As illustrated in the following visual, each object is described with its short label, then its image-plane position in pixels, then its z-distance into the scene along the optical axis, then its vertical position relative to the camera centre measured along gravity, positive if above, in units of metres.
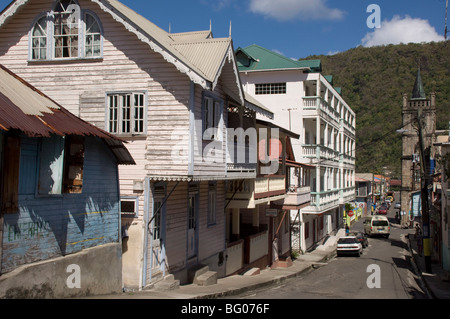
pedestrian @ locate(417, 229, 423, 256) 31.64 -4.51
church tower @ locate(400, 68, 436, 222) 71.87 +8.55
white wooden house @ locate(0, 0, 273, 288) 13.01 +2.64
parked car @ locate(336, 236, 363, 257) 31.17 -4.52
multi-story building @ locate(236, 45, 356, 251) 33.81 +5.62
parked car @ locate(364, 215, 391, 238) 46.12 -4.65
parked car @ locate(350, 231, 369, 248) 36.05 -4.66
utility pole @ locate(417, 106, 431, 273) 22.69 -1.43
